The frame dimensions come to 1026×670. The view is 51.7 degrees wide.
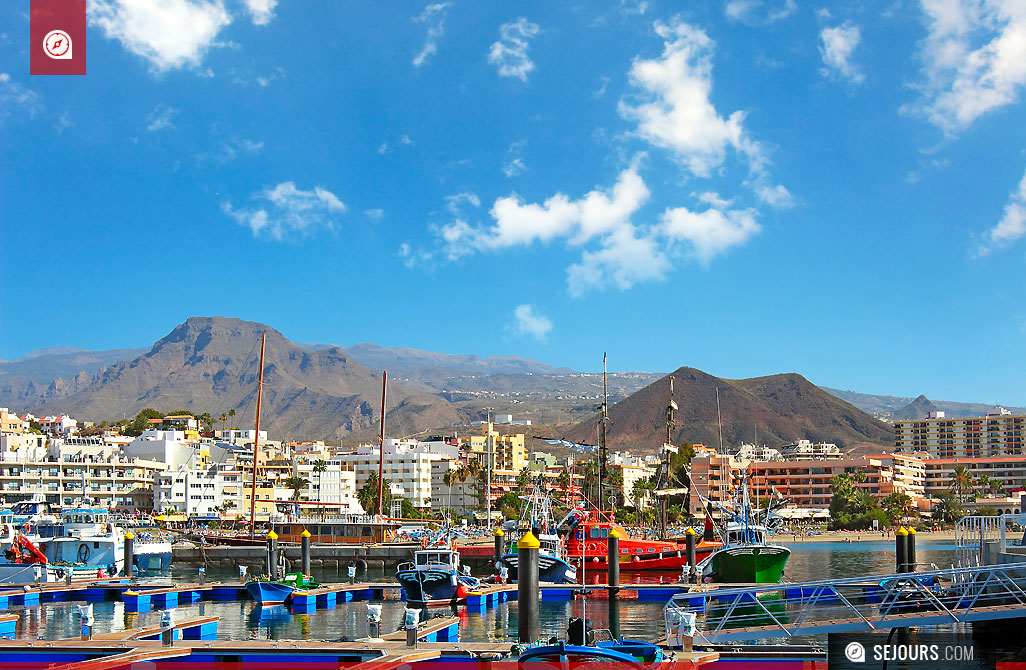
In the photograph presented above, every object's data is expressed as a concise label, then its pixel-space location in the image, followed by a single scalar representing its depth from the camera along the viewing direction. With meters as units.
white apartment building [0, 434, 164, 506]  134.50
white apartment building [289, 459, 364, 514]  161.43
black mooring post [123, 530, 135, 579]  61.59
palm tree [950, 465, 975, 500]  193.25
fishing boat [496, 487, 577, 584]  59.51
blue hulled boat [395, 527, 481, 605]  49.44
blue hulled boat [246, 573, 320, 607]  50.19
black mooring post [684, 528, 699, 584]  67.09
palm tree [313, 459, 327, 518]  167.30
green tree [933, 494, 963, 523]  170.12
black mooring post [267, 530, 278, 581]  57.48
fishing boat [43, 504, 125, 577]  74.50
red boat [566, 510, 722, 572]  74.75
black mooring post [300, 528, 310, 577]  60.69
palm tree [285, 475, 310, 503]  156.62
